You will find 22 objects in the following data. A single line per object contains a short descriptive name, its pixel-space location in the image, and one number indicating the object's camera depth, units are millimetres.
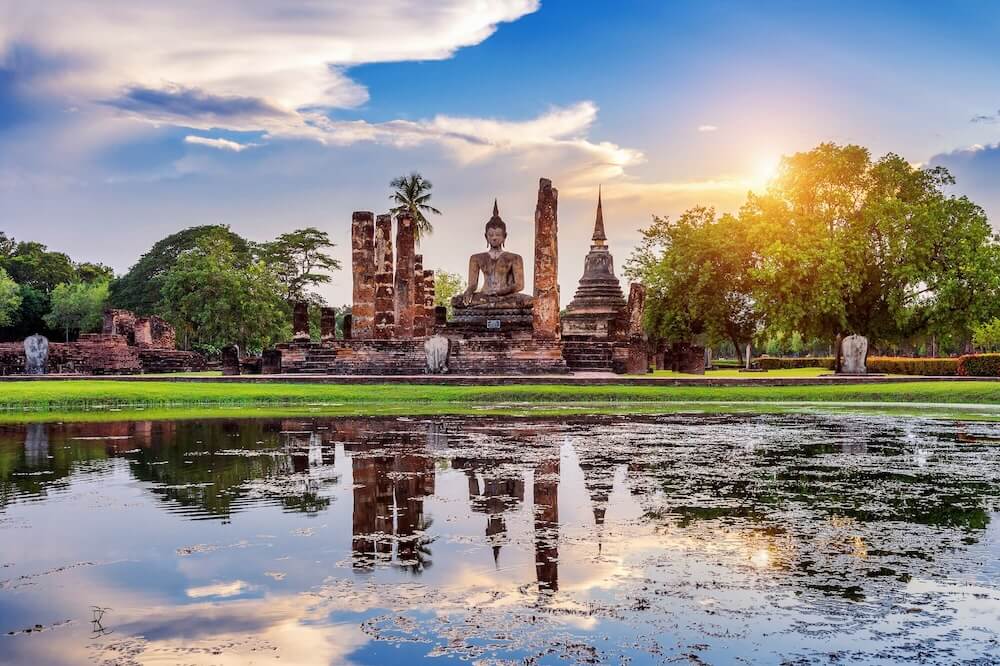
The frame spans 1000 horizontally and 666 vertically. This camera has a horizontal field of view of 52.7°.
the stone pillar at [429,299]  42931
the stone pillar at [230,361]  36844
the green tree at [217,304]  62969
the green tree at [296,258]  77062
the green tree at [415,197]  69562
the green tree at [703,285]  55562
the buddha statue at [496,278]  38406
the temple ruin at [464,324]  32656
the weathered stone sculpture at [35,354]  36594
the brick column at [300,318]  39938
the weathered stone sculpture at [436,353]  31375
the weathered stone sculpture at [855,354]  32344
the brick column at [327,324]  38531
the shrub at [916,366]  37281
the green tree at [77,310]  74562
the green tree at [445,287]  83488
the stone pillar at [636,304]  42750
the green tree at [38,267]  83062
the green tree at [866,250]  41156
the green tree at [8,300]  68750
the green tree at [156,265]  74812
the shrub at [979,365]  33781
